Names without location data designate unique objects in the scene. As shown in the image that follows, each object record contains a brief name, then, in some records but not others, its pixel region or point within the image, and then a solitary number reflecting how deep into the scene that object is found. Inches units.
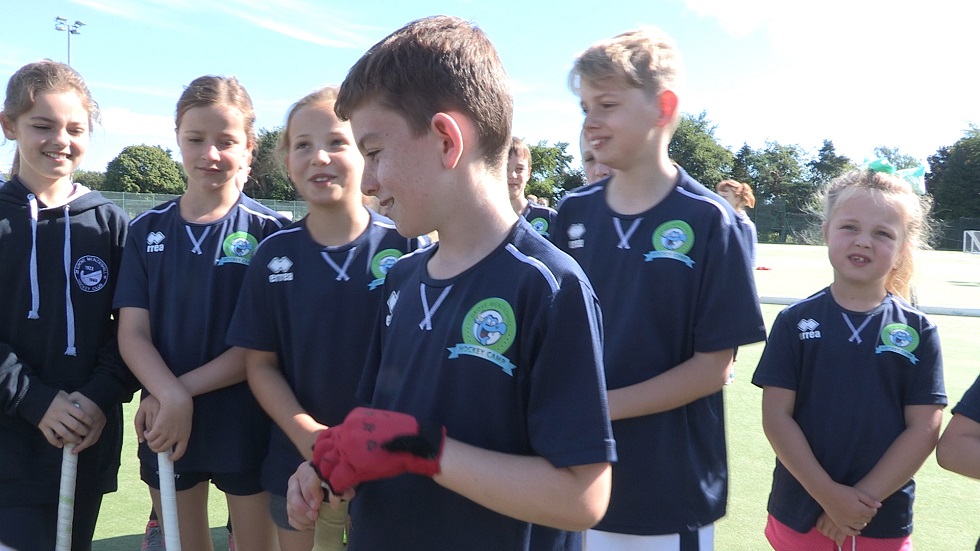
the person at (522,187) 221.6
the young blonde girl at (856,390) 96.6
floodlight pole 1306.6
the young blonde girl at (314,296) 94.9
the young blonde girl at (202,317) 105.2
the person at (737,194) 302.8
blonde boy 85.2
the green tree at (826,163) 2790.4
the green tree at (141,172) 1801.2
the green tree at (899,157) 2596.0
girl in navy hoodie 102.4
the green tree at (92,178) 1956.1
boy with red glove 51.8
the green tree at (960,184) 2250.2
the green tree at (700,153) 2709.2
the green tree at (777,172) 2682.1
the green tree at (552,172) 2267.5
